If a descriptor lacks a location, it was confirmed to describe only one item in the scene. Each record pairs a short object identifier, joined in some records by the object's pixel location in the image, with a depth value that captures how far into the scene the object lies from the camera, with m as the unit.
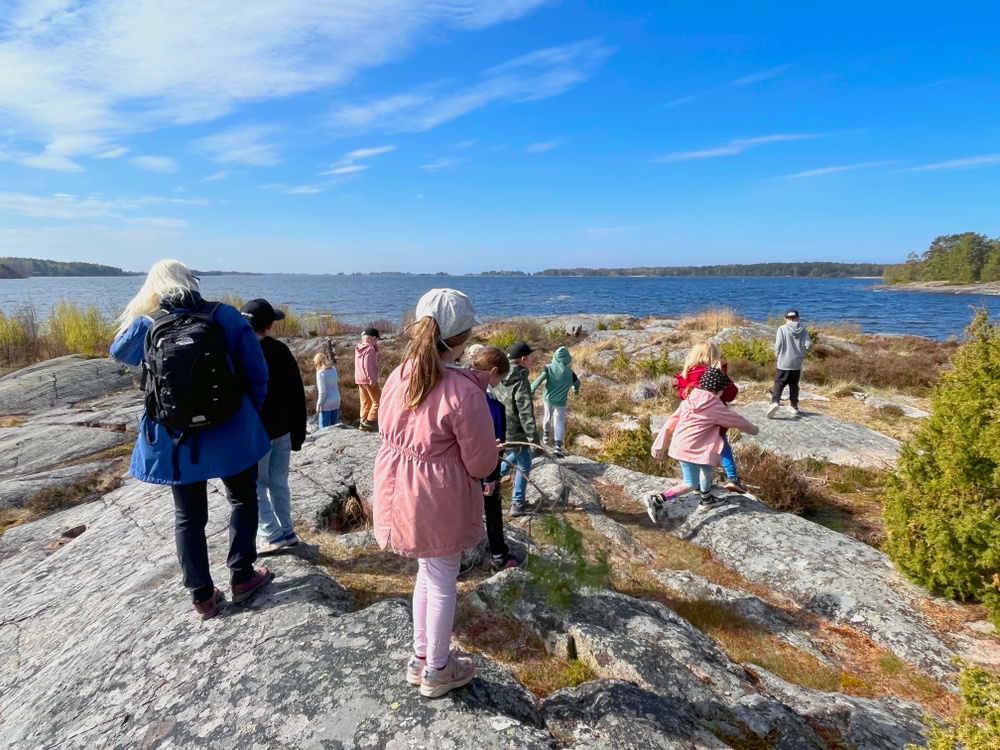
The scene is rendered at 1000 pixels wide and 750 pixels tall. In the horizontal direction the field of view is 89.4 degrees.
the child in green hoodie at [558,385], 7.17
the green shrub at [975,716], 1.76
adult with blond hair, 2.61
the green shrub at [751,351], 14.71
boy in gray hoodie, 9.34
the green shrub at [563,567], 2.54
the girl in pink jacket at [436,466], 2.13
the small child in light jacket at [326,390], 8.09
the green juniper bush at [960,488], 3.75
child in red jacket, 5.46
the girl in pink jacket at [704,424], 5.31
